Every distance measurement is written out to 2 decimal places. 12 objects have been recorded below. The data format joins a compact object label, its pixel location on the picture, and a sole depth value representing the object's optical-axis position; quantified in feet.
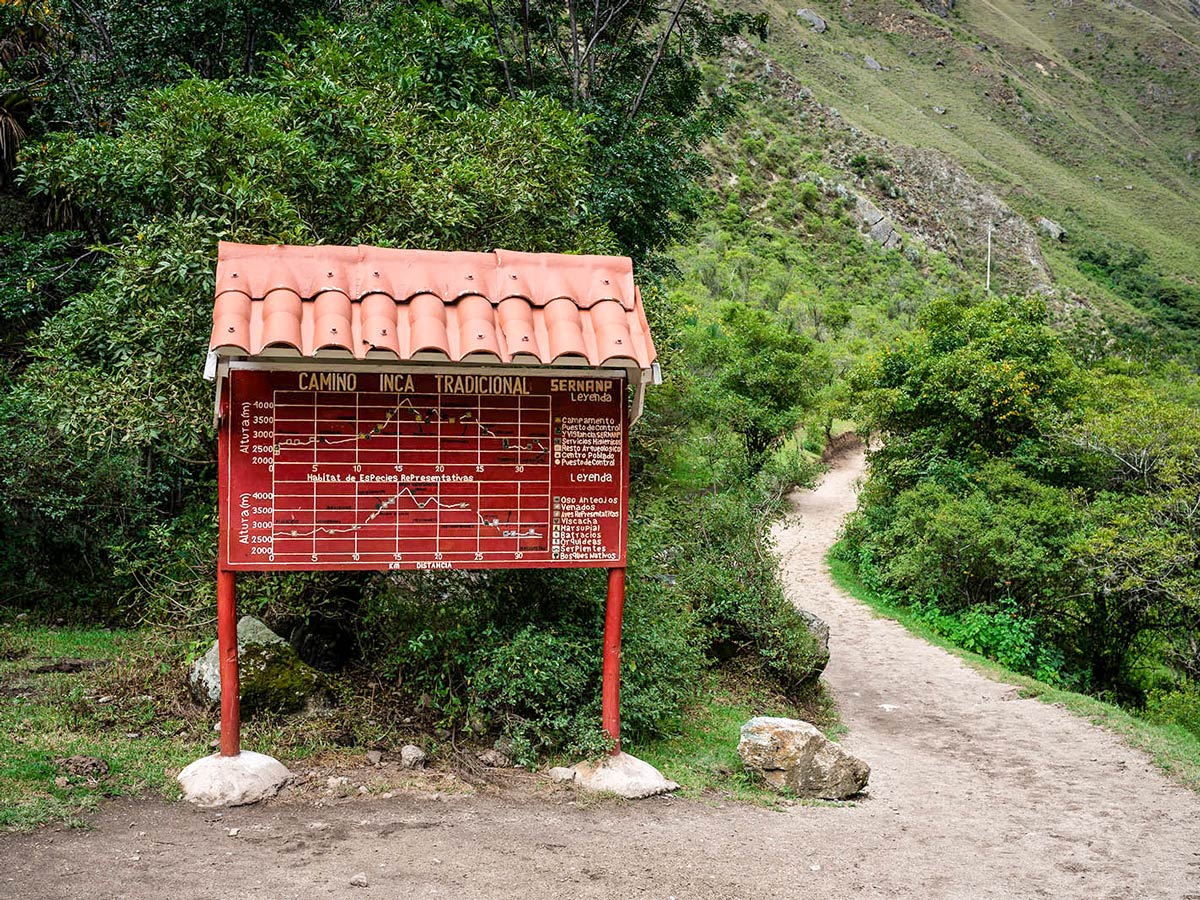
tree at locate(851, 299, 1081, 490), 59.36
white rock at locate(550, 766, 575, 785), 21.93
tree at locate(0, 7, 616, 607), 24.30
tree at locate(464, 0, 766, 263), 44.11
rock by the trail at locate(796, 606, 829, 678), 36.93
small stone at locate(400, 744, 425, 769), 22.03
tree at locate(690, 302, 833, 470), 81.71
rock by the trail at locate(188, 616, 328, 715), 23.29
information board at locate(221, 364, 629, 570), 19.99
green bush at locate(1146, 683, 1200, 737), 45.01
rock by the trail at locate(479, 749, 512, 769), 22.67
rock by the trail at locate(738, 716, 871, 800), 24.00
